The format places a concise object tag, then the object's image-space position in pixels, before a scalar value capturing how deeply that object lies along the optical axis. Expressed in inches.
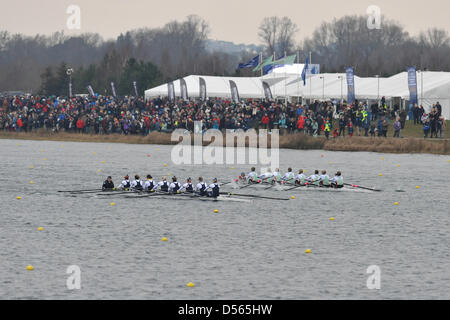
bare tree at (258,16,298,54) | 6766.7
